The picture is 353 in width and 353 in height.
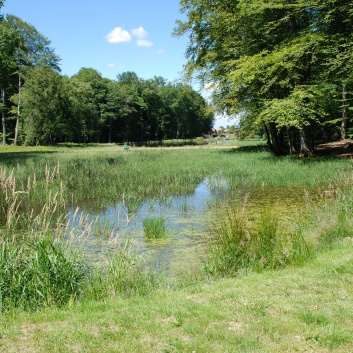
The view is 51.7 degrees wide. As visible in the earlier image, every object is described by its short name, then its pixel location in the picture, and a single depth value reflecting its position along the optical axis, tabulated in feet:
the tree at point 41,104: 141.08
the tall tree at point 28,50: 142.41
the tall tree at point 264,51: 60.70
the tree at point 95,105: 203.91
